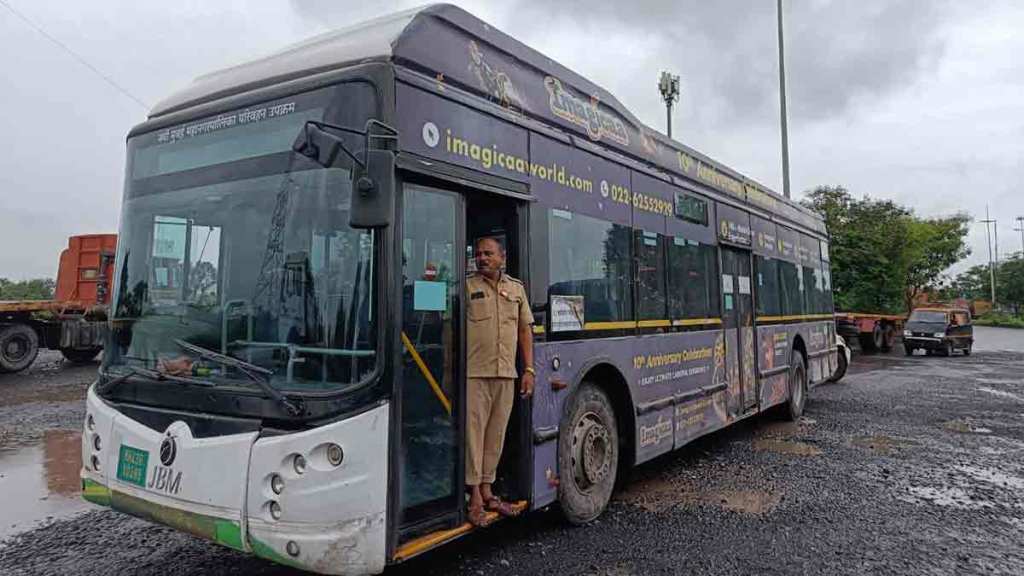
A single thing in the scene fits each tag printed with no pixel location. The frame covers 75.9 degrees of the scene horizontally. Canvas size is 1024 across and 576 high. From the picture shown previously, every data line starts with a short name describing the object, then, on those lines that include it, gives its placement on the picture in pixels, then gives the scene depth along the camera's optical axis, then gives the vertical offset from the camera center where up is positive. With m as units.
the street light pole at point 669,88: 20.75 +7.17
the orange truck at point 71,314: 13.67 +0.13
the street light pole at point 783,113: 19.12 +5.94
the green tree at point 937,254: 35.97 +3.23
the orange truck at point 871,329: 22.48 -0.64
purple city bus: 3.03 +0.13
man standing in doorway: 3.79 -0.30
